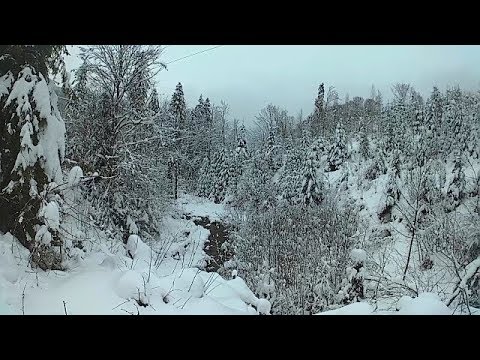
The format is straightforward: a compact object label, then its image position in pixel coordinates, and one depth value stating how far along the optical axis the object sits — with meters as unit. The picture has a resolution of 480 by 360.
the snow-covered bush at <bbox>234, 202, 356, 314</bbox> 10.78
